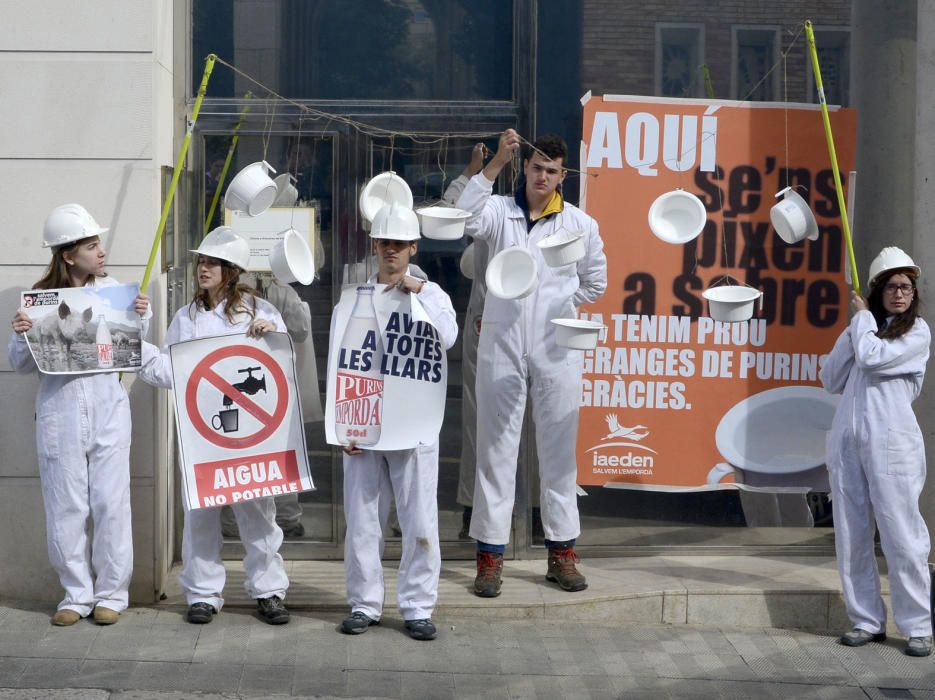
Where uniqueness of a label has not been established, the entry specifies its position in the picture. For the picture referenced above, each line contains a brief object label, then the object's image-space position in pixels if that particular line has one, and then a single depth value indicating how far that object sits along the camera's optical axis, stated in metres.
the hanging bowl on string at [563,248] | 6.47
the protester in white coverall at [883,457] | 6.36
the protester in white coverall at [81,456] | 6.41
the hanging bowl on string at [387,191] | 6.81
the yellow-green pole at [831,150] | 6.59
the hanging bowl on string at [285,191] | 7.29
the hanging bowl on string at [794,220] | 6.81
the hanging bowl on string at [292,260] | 6.49
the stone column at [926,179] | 7.24
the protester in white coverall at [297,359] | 7.48
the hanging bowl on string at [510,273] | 6.60
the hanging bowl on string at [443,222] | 6.47
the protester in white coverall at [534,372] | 6.95
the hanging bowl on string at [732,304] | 6.63
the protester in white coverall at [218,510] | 6.50
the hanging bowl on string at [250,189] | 6.54
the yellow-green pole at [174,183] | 6.59
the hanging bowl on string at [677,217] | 6.95
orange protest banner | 7.53
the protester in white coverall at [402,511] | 6.40
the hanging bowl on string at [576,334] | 6.50
